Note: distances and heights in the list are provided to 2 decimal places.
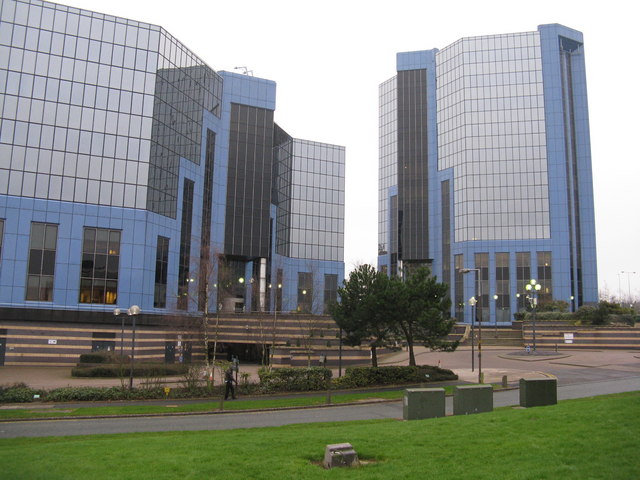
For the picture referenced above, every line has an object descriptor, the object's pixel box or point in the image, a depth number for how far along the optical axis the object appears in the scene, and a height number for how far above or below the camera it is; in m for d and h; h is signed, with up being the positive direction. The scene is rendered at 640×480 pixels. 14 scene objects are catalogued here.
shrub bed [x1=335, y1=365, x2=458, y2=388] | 33.88 -3.72
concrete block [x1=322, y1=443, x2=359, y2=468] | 11.27 -2.88
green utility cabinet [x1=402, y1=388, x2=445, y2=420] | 18.86 -2.96
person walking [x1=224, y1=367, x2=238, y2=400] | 28.56 -3.67
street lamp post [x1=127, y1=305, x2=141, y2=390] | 33.62 +0.03
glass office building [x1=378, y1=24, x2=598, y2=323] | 93.62 +25.32
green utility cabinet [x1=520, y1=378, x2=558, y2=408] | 20.42 -2.71
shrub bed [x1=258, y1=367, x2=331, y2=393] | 32.06 -3.84
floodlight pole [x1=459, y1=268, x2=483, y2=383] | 32.88 -3.29
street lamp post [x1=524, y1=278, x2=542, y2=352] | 56.06 +3.37
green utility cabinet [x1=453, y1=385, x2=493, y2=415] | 19.50 -2.86
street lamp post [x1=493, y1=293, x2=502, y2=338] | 92.19 +3.01
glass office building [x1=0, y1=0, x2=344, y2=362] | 56.06 +15.97
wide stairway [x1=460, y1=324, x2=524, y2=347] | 67.88 -2.36
